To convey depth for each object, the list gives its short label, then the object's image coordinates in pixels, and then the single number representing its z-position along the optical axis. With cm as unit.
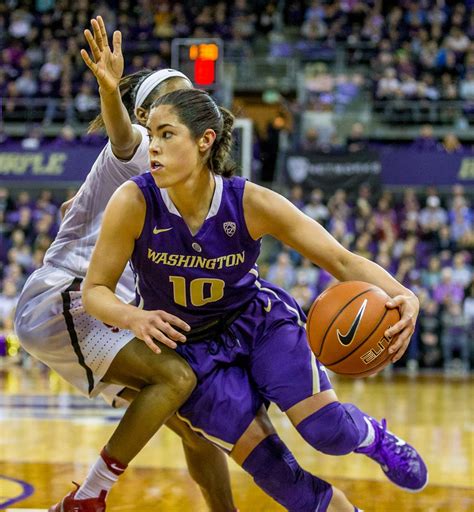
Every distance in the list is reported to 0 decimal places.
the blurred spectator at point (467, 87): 1646
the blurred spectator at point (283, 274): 1292
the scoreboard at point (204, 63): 880
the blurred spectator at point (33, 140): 1566
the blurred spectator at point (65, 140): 1558
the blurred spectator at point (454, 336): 1277
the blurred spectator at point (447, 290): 1291
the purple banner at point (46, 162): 1530
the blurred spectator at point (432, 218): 1412
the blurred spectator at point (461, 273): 1320
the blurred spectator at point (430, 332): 1281
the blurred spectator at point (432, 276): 1327
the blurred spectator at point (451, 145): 1509
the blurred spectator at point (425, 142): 1530
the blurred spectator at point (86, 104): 1680
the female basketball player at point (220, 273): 378
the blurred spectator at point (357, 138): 1518
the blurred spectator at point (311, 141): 1489
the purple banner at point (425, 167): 1493
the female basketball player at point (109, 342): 388
